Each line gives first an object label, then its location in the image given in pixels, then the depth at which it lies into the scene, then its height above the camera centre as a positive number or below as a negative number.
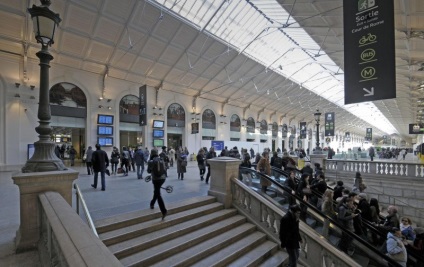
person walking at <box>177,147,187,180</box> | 9.66 -1.28
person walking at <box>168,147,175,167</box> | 15.23 -1.47
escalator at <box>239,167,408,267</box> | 5.39 -2.10
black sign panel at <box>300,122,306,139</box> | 27.91 +0.86
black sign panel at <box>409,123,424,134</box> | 24.23 +0.89
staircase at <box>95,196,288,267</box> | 3.77 -2.04
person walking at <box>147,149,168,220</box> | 4.65 -0.88
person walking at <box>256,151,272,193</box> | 7.18 -0.98
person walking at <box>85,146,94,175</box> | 10.02 -1.12
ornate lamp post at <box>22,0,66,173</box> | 3.30 +0.61
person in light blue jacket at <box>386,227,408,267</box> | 4.77 -2.49
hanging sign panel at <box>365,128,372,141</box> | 33.76 +0.27
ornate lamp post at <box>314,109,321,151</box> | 14.67 +1.03
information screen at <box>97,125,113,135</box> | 16.12 +0.50
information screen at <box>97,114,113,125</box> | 16.22 +1.34
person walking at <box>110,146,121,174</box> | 10.95 -1.05
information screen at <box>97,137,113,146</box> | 16.11 -0.34
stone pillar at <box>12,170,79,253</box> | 3.04 -0.93
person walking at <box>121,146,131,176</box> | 10.97 -1.20
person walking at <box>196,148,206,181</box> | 9.72 -1.24
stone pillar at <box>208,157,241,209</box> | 6.02 -1.14
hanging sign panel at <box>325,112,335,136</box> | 18.78 +1.12
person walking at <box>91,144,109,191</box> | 7.17 -0.86
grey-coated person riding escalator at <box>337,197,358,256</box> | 5.57 -2.21
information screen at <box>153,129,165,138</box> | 19.33 +0.31
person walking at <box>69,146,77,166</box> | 14.12 -1.15
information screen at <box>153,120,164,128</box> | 19.42 +1.16
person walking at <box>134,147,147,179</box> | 9.60 -1.07
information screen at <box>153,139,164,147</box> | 19.27 -0.50
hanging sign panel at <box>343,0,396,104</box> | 4.91 +2.09
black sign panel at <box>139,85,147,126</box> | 14.80 +2.19
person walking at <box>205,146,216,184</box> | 10.30 -0.84
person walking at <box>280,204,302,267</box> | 4.11 -1.83
